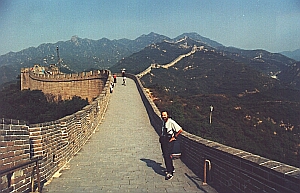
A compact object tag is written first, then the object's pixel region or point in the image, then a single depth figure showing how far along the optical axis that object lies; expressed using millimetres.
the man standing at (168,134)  6410
